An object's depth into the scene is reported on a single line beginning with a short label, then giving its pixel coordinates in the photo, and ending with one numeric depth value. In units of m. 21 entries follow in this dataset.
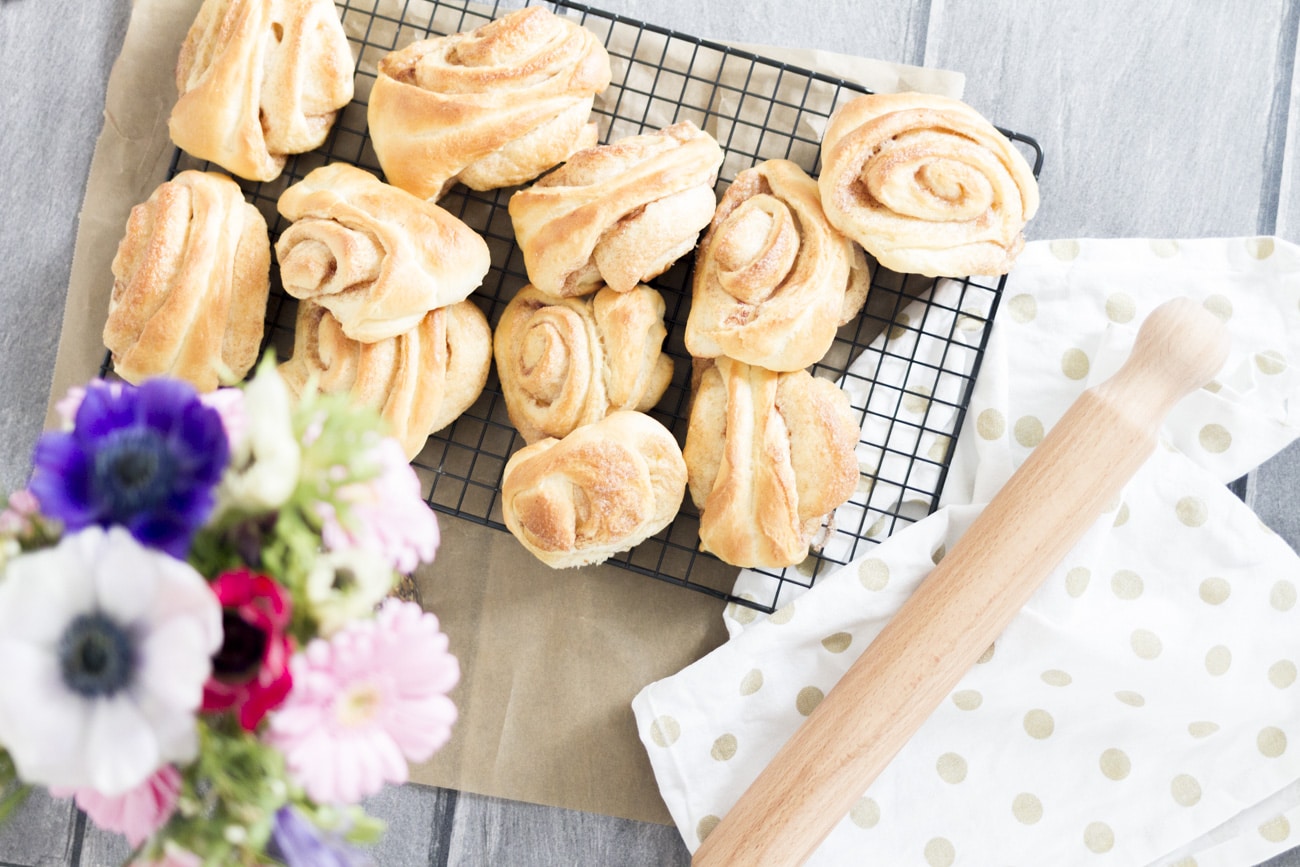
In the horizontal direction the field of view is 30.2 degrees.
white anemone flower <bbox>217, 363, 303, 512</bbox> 0.91
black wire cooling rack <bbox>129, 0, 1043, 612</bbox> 1.24
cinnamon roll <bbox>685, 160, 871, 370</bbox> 1.18
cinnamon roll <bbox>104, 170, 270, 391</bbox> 1.18
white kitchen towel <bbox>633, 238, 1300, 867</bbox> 1.22
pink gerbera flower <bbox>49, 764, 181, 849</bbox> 0.94
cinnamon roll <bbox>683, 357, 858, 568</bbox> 1.18
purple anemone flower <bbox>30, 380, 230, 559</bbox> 0.92
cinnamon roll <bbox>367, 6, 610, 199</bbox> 1.18
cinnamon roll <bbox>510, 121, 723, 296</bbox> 1.18
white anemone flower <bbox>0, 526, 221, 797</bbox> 0.84
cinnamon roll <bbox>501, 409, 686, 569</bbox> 1.17
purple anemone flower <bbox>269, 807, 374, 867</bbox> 0.93
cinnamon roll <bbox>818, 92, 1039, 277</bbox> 1.18
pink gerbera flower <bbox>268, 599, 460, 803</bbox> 0.90
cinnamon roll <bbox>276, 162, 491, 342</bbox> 1.17
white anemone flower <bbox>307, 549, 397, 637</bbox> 0.92
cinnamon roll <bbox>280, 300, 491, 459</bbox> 1.18
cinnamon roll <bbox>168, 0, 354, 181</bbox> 1.19
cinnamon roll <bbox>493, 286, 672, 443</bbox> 1.19
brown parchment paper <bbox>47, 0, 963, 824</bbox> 1.24
